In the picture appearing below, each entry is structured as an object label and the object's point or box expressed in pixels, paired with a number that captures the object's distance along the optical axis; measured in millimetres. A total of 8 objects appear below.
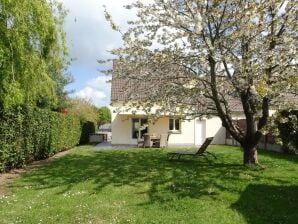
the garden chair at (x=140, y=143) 15912
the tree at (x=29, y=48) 6608
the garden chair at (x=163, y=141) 15753
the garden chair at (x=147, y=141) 15695
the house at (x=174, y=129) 17915
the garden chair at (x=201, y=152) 9395
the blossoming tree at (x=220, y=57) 7206
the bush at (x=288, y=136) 10820
